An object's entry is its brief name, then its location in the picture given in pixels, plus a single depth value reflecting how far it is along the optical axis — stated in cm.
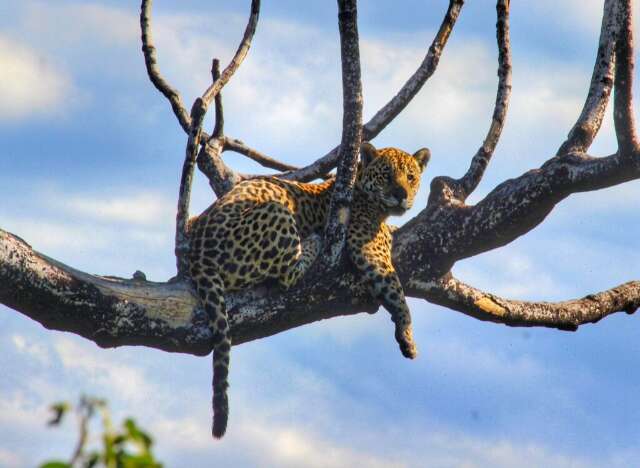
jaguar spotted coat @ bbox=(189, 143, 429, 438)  2734
